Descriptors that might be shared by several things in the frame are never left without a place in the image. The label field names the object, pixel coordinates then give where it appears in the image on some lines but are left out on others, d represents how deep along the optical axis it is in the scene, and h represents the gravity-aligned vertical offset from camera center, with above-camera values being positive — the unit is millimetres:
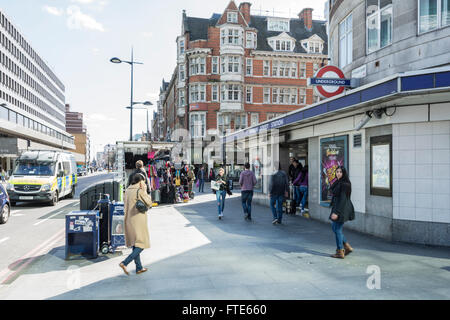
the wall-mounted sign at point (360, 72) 11773 +2947
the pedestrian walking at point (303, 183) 13109 -751
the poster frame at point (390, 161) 8742 +32
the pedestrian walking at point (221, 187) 12234 -839
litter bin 7049 -1420
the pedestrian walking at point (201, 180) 23850 -1203
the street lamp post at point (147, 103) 27059 +4254
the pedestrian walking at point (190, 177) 18438 -760
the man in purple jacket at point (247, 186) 11844 -764
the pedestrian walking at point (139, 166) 9383 -116
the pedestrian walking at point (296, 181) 13273 -680
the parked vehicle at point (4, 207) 11152 -1400
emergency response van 15617 -737
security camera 9266 +1069
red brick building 39625 +10399
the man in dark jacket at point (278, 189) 11102 -811
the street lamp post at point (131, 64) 23422 +6334
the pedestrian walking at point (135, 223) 5977 -1011
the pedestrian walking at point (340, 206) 7039 -837
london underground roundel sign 11807 +2729
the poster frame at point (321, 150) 10609 +371
